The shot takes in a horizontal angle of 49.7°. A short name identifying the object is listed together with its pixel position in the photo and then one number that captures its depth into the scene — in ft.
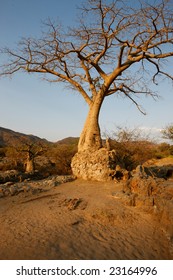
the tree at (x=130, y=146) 26.82
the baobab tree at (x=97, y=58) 16.41
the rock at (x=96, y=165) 16.61
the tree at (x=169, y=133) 61.36
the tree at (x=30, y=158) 24.79
